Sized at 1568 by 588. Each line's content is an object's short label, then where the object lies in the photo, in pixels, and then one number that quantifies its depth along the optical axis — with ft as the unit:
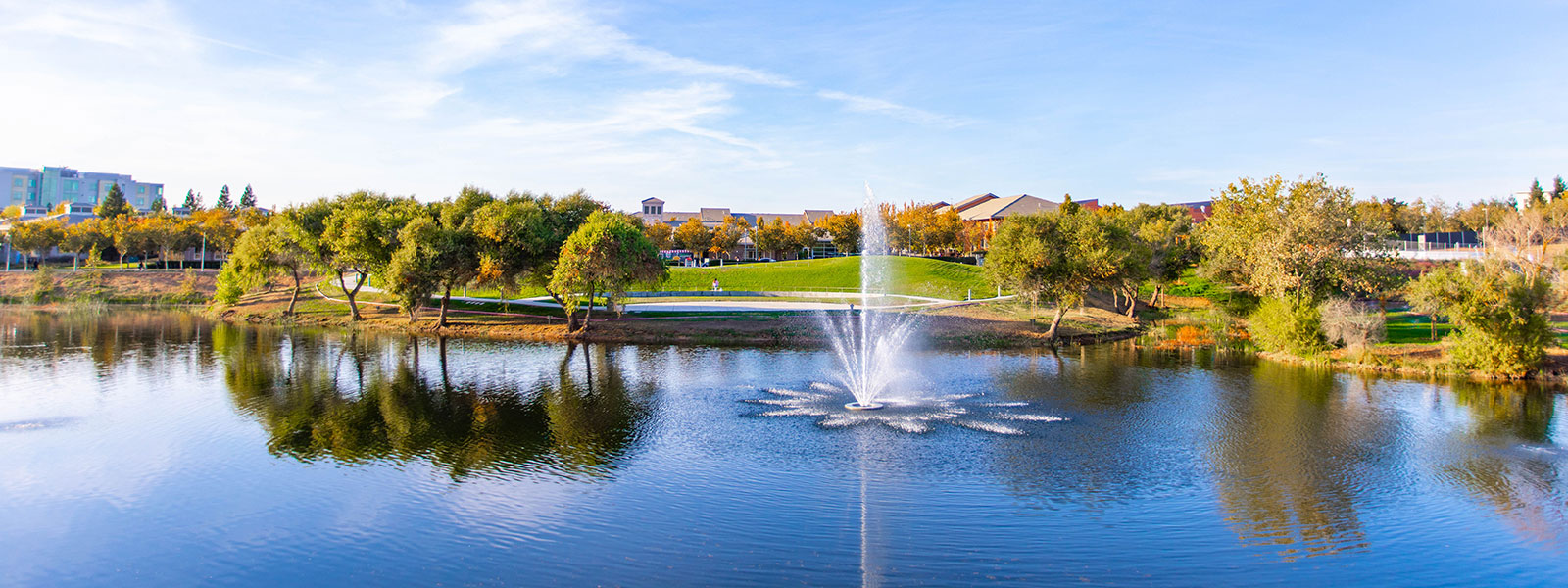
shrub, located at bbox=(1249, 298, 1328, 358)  143.02
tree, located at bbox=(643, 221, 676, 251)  378.18
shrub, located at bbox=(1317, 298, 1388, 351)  137.18
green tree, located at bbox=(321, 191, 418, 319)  183.01
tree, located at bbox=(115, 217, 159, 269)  306.55
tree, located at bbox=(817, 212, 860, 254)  374.63
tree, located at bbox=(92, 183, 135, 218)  412.98
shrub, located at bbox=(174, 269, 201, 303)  266.16
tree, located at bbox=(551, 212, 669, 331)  164.14
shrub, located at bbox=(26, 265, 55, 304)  257.75
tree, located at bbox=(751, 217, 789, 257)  392.47
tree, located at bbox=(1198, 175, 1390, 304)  153.58
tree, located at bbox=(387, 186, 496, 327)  174.09
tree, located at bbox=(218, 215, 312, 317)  198.29
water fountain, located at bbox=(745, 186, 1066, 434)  92.17
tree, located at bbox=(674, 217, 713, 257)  379.55
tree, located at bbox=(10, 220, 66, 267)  304.71
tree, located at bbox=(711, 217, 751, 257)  386.52
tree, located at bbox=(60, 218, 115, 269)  311.47
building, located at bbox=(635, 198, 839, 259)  458.66
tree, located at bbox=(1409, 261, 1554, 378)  118.73
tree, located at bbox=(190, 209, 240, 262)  321.52
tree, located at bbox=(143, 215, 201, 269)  309.42
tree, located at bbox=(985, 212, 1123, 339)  167.02
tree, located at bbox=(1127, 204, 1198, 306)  216.74
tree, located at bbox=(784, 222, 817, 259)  392.47
